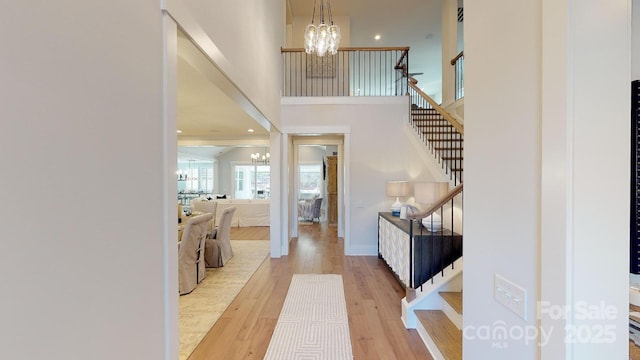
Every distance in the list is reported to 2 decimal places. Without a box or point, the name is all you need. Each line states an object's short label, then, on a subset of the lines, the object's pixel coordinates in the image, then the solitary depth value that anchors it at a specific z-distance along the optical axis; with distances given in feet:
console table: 9.95
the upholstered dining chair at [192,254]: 11.24
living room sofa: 26.53
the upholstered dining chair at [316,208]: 30.27
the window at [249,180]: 45.21
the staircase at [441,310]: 7.13
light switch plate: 3.28
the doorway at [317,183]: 22.15
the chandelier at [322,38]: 13.16
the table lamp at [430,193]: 11.21
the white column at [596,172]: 2.55
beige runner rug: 7.52
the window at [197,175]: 43.81
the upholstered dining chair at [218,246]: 14.47
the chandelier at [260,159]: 41.04
